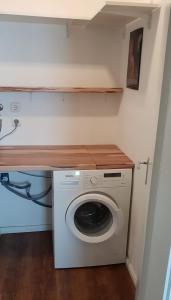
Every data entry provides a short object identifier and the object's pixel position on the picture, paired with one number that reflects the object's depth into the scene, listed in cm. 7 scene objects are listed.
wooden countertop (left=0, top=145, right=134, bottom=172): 200
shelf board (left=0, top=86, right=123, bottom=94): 222
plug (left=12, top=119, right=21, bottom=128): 245
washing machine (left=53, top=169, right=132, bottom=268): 204
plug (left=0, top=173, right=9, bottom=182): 247
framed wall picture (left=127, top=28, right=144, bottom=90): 190
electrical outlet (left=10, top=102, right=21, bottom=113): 241
